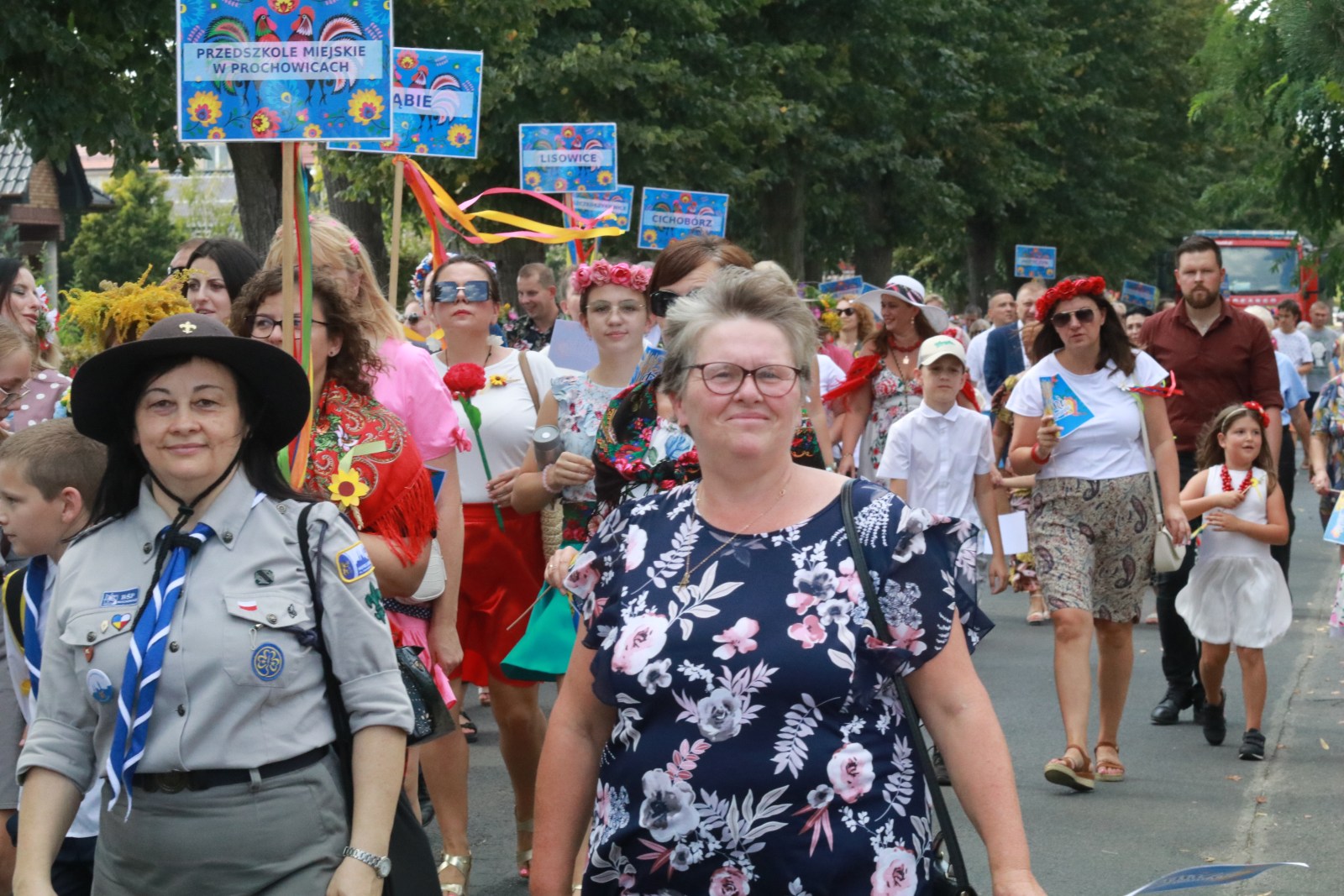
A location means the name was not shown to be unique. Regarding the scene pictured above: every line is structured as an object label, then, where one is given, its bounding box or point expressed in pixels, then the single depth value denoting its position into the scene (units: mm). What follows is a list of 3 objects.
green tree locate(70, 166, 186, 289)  54250
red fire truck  39844
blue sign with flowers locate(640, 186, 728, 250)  15906
